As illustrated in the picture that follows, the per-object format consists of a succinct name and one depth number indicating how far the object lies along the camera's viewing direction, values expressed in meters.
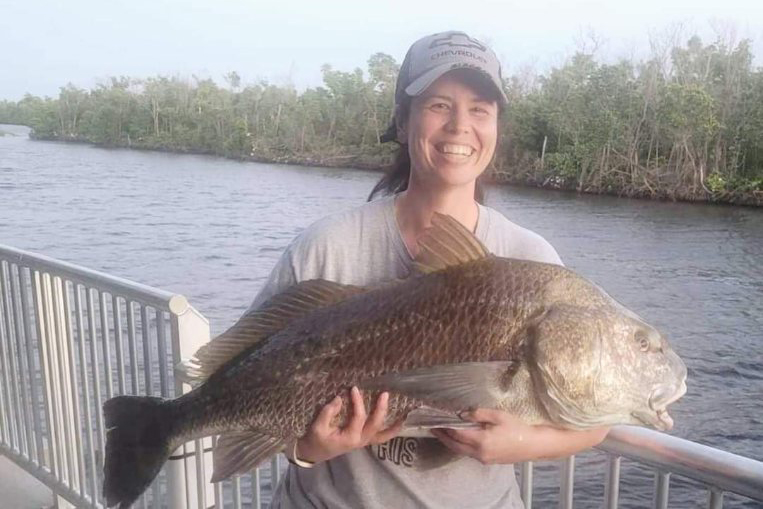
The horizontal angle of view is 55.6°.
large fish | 1.57
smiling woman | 1.66
